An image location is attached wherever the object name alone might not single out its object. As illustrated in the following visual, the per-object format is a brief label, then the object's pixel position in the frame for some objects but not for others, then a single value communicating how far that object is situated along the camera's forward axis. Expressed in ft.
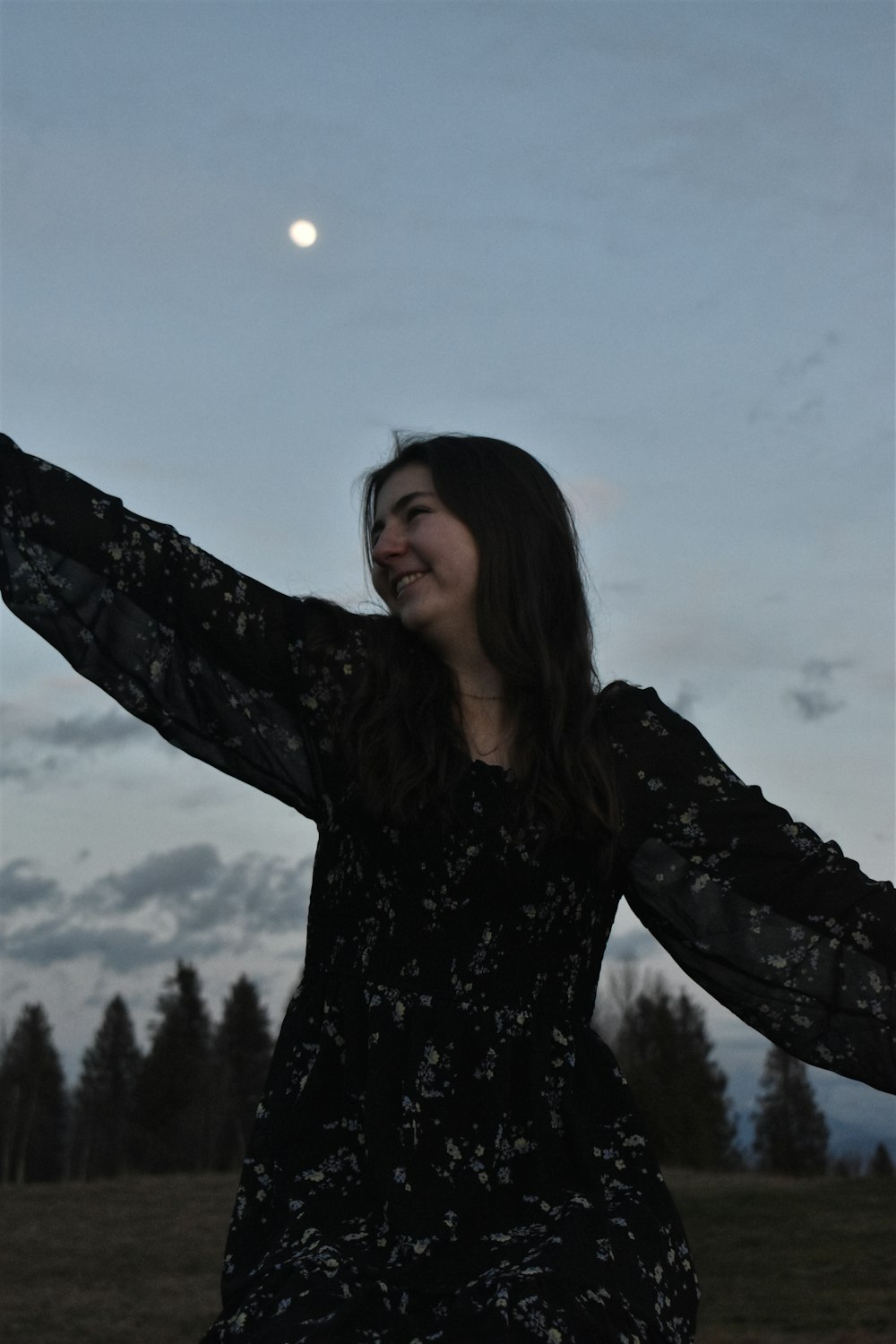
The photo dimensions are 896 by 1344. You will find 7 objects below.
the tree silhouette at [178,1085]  122.72
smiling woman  8.87
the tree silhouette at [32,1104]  132.57
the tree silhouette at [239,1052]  118.11
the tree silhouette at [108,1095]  139.03
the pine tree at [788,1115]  123.34
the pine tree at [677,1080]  69.56
